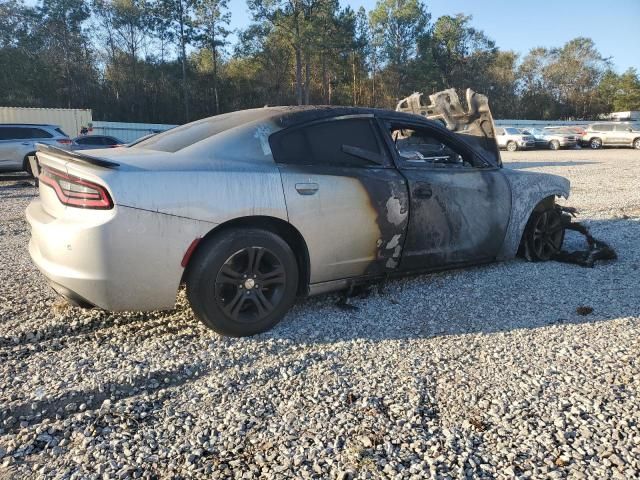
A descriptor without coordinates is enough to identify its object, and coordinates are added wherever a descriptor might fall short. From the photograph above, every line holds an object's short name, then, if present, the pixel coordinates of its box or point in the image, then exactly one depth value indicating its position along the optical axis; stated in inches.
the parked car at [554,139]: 1254.9
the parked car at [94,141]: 670.0
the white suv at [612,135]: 1227.9
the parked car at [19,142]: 588.4
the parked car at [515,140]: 1219.9
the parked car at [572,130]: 1274.6
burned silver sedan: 115.1
